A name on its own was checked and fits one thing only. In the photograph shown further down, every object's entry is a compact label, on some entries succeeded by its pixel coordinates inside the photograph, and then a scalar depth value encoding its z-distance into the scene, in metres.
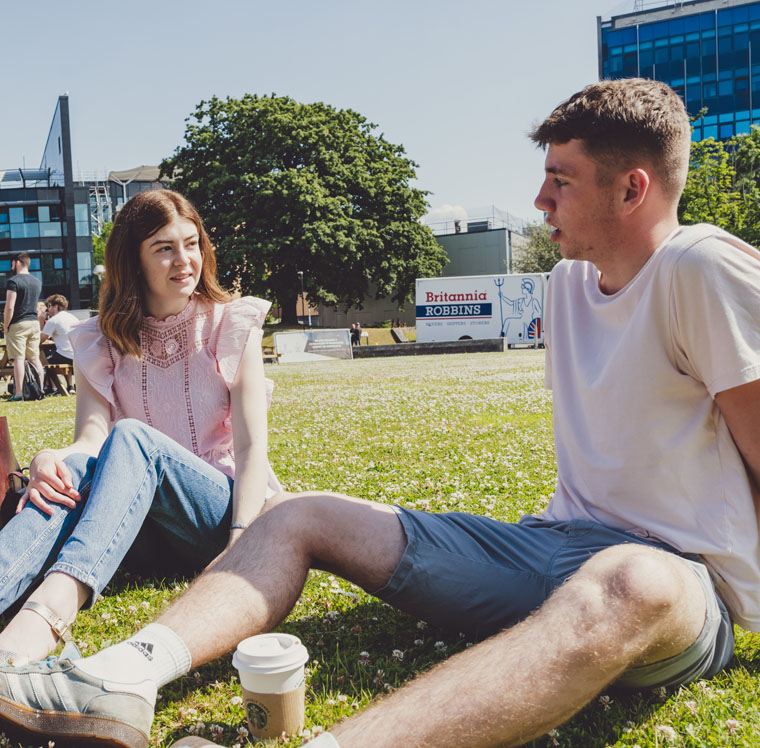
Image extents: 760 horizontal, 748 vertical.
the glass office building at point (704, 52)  60.62
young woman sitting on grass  2.89
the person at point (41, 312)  16.51
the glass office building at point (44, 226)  74.81
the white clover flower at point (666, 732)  2.29
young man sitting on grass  1.93
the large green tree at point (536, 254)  60.59
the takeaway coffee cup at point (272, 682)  2.15
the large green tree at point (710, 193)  35.34
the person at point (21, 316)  15.37
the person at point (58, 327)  16.78
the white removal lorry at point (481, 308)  38.38
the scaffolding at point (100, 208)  104.55
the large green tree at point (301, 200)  45.25
